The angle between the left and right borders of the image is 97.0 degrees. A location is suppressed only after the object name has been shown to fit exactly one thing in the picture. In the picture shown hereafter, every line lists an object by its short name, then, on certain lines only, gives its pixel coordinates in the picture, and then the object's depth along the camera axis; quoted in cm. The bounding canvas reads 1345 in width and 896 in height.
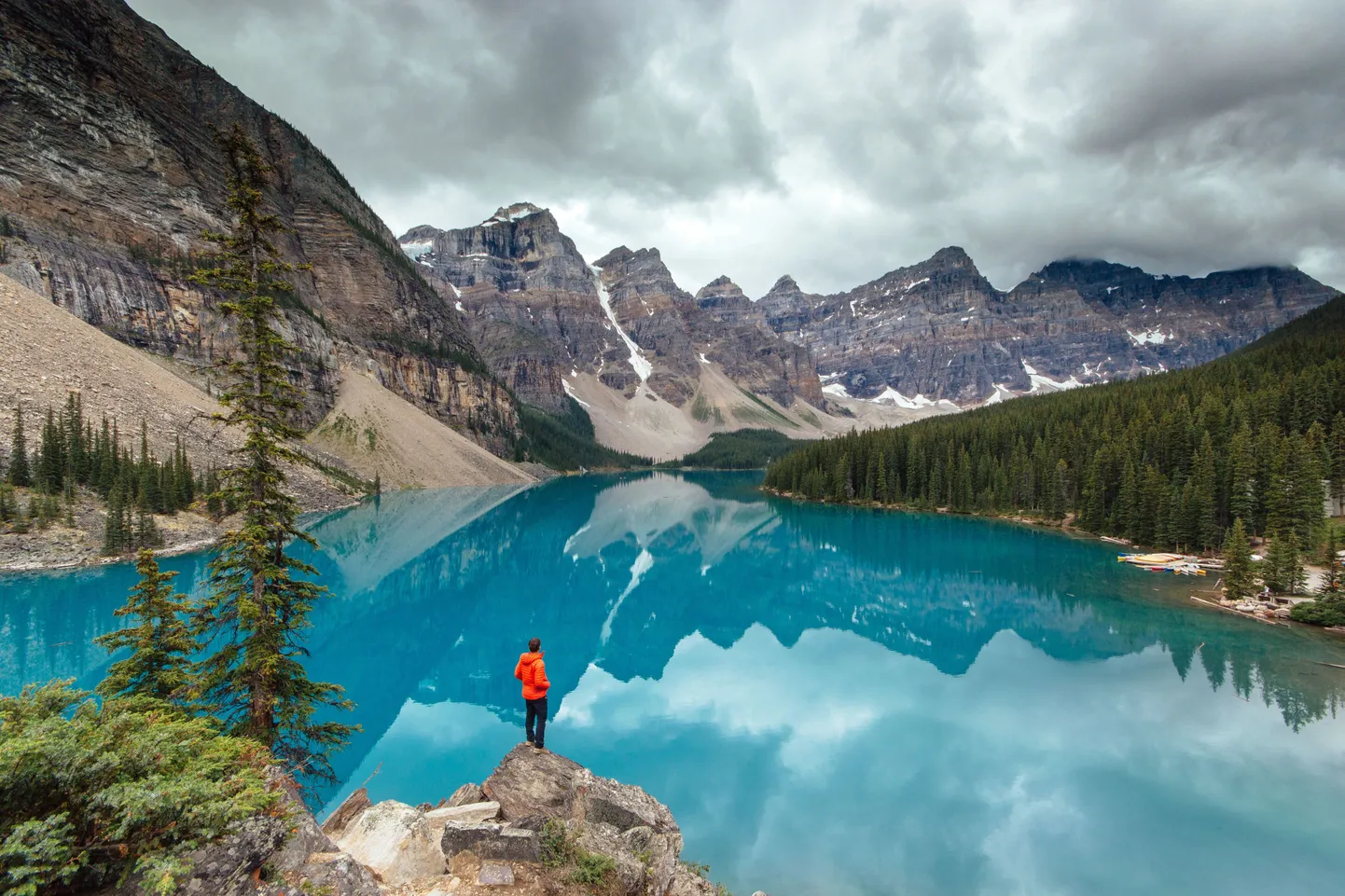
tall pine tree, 1074
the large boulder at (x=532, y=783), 945
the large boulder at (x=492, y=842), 814
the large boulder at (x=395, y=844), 796
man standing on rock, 1060
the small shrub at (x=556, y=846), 801
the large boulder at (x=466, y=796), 1042
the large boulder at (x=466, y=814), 927
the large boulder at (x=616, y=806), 918
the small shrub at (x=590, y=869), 764
